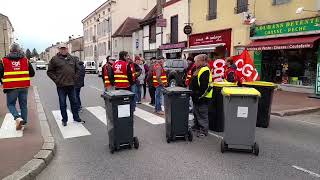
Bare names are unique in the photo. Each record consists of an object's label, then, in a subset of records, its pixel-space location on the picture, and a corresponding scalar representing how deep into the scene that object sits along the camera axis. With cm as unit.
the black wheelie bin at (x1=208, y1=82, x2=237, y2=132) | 745
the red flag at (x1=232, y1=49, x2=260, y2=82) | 865
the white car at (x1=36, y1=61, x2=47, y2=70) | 5966
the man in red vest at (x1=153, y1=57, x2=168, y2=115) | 991
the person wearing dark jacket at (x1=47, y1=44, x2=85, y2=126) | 770
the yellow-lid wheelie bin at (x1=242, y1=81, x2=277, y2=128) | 812
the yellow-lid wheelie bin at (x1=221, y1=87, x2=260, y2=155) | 586
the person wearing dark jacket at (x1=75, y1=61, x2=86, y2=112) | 1007
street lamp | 1403
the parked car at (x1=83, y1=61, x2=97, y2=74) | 4275
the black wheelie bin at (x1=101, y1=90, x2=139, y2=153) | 590
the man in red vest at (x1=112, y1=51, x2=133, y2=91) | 830
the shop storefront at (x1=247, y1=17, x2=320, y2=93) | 1422
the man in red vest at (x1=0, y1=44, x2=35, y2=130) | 714
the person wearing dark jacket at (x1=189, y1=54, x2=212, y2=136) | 691
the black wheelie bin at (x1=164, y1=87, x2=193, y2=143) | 654
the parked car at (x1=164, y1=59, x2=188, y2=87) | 1716
